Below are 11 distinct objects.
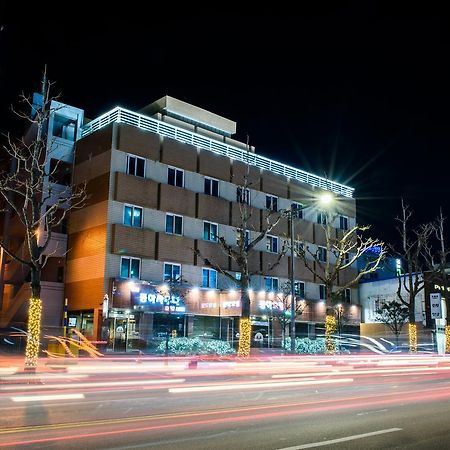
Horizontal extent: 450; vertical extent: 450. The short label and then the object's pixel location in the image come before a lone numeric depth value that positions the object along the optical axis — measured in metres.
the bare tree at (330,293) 29.95
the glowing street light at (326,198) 24.27
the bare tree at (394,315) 50.94
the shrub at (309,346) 35.67
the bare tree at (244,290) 27.53
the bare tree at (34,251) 20.61
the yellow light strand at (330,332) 29.78
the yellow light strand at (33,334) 20.28
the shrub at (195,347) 32.31
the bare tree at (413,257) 35.78
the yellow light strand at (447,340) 36.86
